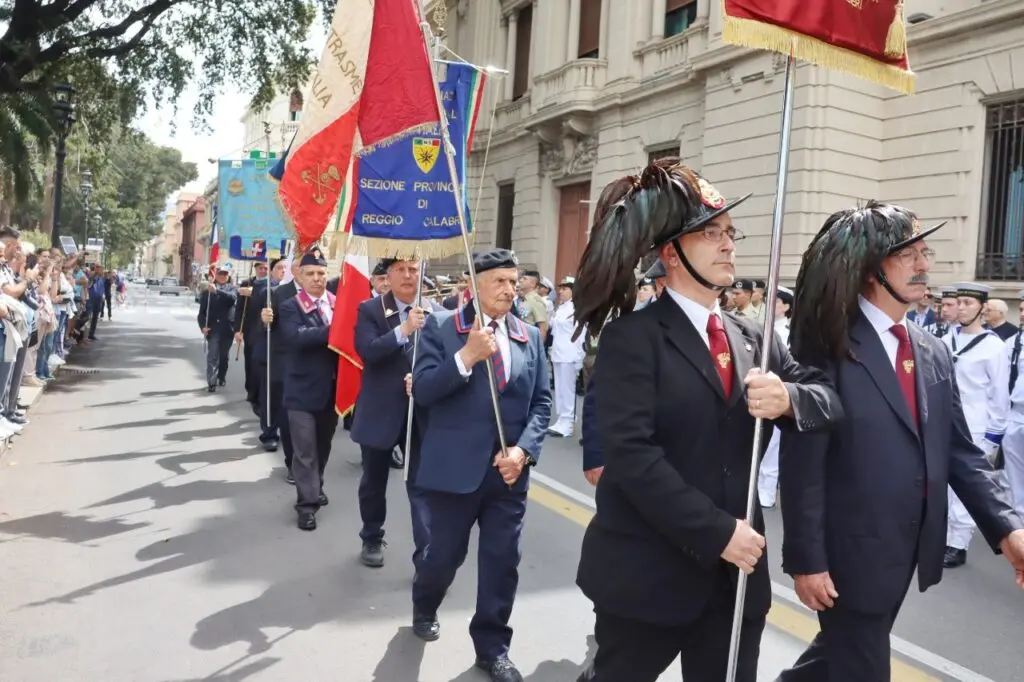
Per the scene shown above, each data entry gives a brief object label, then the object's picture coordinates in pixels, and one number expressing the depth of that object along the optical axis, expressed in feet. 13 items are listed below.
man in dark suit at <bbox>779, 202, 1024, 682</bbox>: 8.89
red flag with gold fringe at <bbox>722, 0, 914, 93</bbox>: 8.48
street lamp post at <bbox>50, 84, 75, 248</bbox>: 58.90
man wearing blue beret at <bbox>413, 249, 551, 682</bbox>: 12.85
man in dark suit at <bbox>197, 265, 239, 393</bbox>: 44.21
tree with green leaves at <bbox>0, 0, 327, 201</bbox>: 63.67
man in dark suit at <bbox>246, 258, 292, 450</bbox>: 24.07
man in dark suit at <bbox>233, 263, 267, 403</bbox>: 33.47
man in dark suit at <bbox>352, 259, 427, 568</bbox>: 18.00
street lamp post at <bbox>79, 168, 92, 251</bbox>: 102.56
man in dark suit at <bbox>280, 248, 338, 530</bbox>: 20.61
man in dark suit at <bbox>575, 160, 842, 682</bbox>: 7.80
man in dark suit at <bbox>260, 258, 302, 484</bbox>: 23.58
